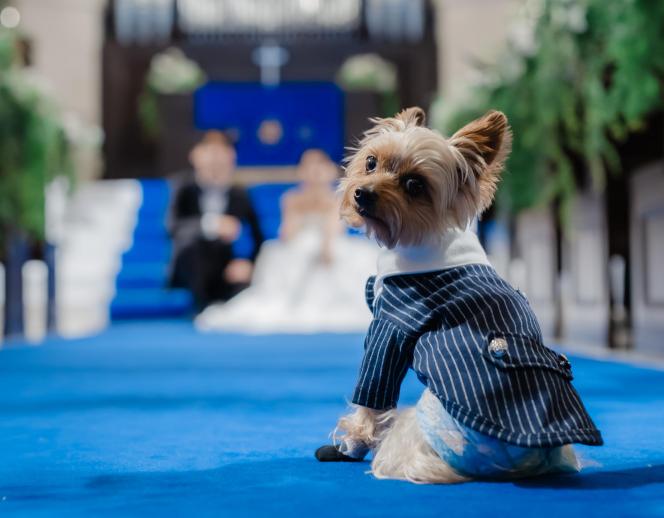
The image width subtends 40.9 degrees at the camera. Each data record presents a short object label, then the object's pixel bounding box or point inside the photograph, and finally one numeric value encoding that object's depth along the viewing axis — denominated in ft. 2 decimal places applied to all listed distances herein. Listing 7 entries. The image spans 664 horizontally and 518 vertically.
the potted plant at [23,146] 19.22
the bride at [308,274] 25.72
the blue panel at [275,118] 48.19
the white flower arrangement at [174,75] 49.70
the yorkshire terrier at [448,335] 5.44
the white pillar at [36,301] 23.78
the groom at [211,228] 27.58
